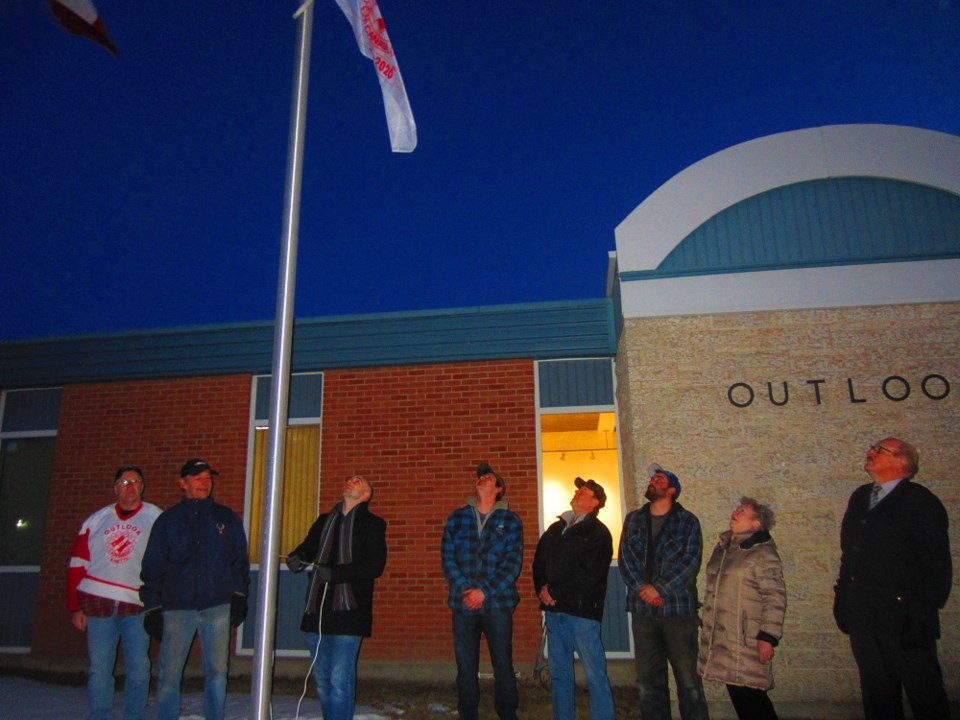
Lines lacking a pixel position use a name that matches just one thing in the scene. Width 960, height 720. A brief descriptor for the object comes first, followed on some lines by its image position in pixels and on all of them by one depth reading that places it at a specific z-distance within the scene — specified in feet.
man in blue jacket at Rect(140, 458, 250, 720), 16.24
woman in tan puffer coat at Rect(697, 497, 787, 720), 14.48
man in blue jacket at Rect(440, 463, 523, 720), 17.10
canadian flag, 14.64
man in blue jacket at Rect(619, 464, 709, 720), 15.84
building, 20.68
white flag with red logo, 17.81
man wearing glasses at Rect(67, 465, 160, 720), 16.38
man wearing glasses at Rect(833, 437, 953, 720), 13.26
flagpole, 12.28
